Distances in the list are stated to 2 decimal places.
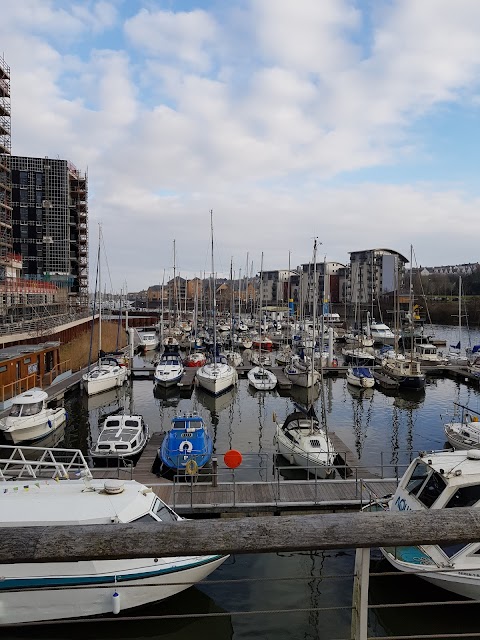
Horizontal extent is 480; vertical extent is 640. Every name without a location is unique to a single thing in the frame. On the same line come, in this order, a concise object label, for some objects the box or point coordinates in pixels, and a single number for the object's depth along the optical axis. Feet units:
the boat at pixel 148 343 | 226.99
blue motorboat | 64.08
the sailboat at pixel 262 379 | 134.00
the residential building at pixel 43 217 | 271.90
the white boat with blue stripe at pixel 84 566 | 31.45
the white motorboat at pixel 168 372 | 134.08
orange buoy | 52.37
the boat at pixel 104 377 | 120.57
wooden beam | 7.73
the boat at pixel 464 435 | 74.90
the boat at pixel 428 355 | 176.04
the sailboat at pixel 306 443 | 65.77
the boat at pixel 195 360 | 170.71
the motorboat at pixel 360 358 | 177.46
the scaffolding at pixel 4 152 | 184.34
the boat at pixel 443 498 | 32.58
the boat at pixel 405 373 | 135.95
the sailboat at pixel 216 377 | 126.62
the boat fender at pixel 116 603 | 30.98
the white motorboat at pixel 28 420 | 81.10
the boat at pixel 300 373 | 129.92
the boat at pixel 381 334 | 267.63
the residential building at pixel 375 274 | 472.03
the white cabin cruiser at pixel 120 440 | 71.10
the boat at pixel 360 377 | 135.74
